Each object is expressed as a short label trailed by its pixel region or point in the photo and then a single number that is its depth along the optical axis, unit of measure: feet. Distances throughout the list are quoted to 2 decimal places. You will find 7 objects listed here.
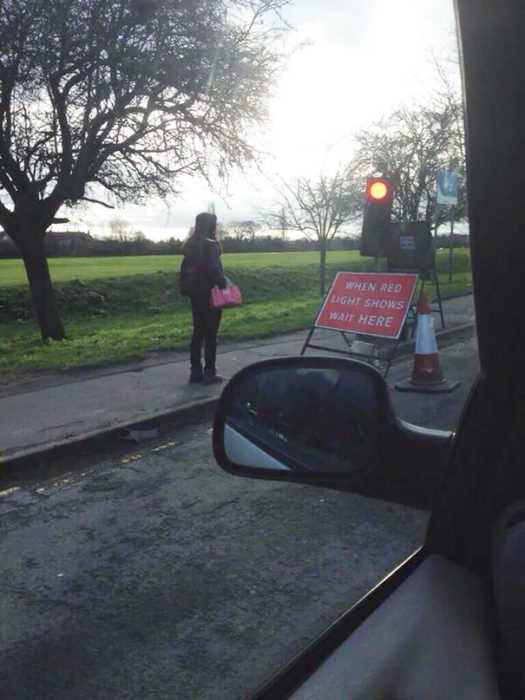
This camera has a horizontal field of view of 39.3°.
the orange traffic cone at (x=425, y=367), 26.22
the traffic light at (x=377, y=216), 30.71
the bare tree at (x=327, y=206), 63.93
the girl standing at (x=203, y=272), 25.50
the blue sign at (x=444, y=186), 26.32
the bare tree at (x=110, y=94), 32.53
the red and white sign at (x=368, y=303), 26.32
